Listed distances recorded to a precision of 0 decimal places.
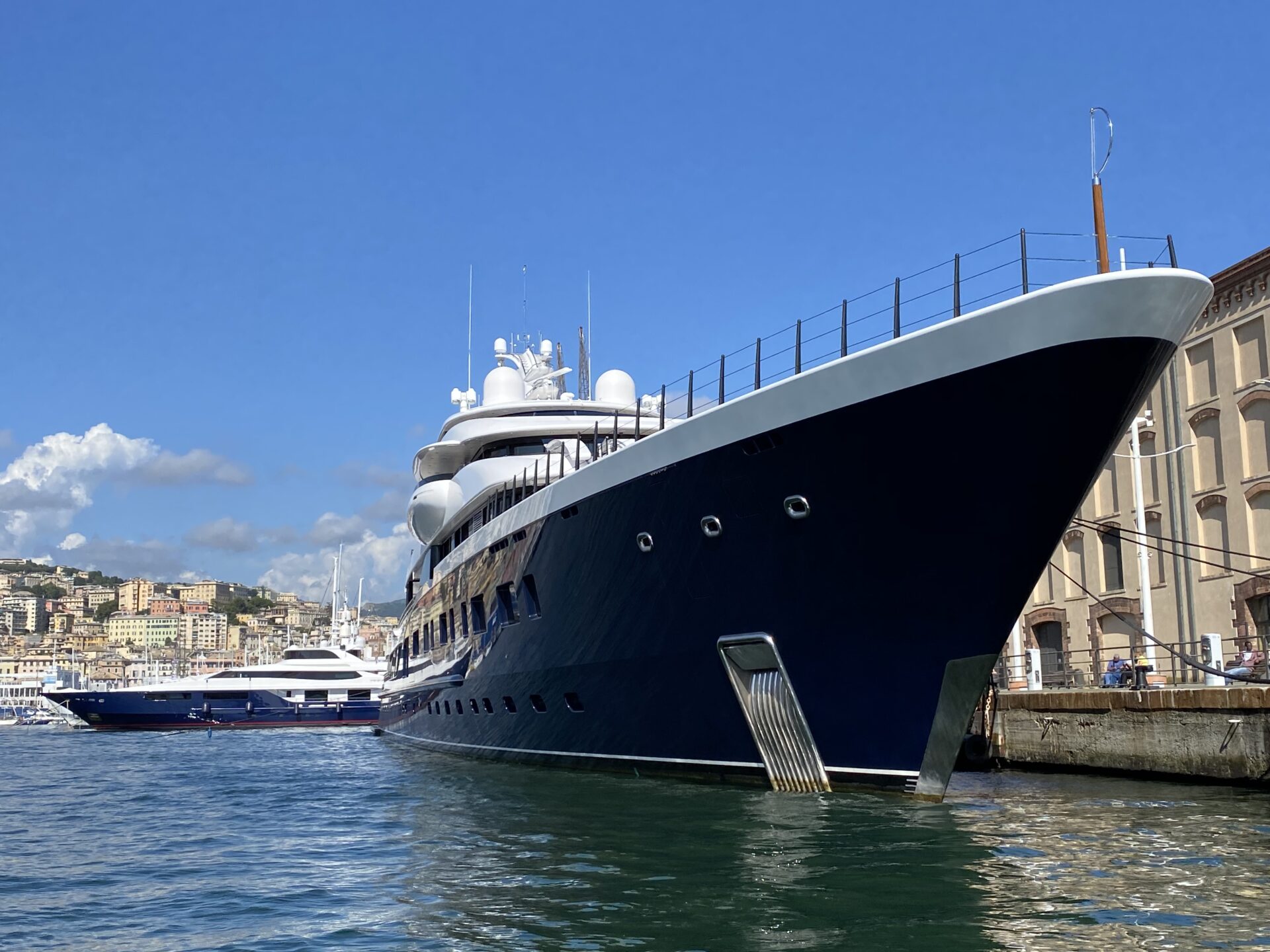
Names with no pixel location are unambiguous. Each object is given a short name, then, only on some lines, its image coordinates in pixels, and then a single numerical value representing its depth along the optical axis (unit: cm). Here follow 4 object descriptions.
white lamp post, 2355
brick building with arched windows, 2706
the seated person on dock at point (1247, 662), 1996
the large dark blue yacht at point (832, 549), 1224
